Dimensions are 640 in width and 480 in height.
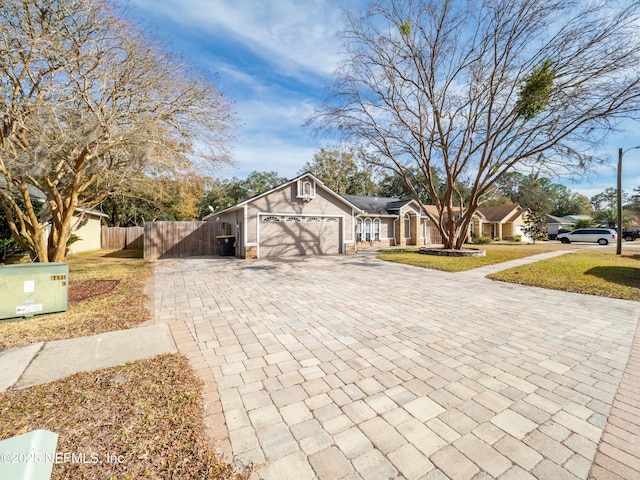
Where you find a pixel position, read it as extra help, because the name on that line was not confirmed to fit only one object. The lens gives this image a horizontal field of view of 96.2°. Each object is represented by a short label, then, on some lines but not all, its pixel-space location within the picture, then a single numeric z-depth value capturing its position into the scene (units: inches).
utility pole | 566.3
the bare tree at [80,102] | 245.8
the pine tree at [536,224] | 1043.9
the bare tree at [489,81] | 430.3
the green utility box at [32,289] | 184.2
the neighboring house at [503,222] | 1273.4
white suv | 971.9
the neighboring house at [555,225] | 1525.6
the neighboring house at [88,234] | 607.2
